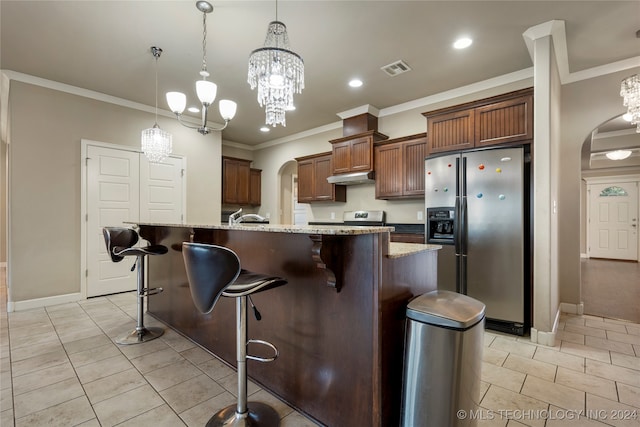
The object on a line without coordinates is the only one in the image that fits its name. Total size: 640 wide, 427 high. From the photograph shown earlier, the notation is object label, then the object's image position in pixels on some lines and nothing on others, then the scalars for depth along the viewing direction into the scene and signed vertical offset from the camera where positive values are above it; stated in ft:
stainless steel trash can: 4.32 -2.25
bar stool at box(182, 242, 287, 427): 4.53 -1.21
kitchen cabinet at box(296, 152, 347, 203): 17.24 +2.13
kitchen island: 4.60 -1.80
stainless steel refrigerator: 9.35 -0.44
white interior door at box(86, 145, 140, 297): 13.58 +0.48
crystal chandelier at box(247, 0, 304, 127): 6.97 +3.48
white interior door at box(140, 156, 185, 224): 15.23 +1.37
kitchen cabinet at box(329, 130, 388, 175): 14.93 +3.41
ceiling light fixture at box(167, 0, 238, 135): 8.02 +3.59
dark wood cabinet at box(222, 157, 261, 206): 20.48 +2.44
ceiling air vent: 10.86 +5.67
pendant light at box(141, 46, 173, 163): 11.60 +2.92
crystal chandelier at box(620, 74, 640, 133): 9.08 +3.82
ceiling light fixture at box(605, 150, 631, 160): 19.83 +4.31
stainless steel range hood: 15.06 +2.01
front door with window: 24.56 -0.31
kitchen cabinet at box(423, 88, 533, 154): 9.56 +3.32
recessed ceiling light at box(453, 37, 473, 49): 9.34 +5.65
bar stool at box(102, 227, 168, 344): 8.73 -1.21
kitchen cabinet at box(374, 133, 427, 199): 13.28 +2.36
